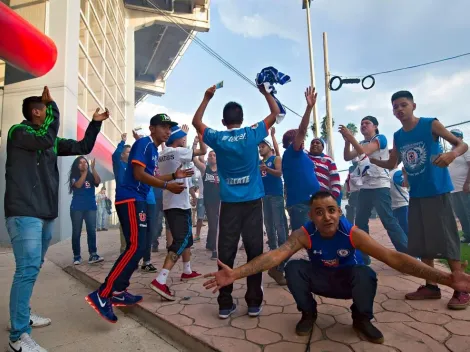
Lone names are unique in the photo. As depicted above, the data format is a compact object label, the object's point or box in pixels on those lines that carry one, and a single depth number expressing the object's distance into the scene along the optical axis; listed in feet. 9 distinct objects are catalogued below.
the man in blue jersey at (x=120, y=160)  15.78
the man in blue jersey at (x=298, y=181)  11.88
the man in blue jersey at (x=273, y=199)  14.49
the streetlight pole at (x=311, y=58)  44.93
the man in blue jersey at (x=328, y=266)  7.04
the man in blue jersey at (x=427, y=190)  9.50
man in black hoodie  7.54
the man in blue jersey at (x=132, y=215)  9.07
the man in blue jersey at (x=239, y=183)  9.57
